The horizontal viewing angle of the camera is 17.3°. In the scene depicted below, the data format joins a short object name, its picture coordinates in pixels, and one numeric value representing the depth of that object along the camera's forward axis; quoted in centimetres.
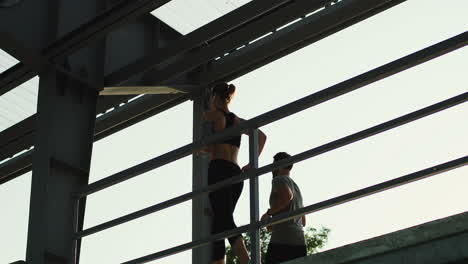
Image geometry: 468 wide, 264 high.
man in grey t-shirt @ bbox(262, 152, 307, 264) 1467
